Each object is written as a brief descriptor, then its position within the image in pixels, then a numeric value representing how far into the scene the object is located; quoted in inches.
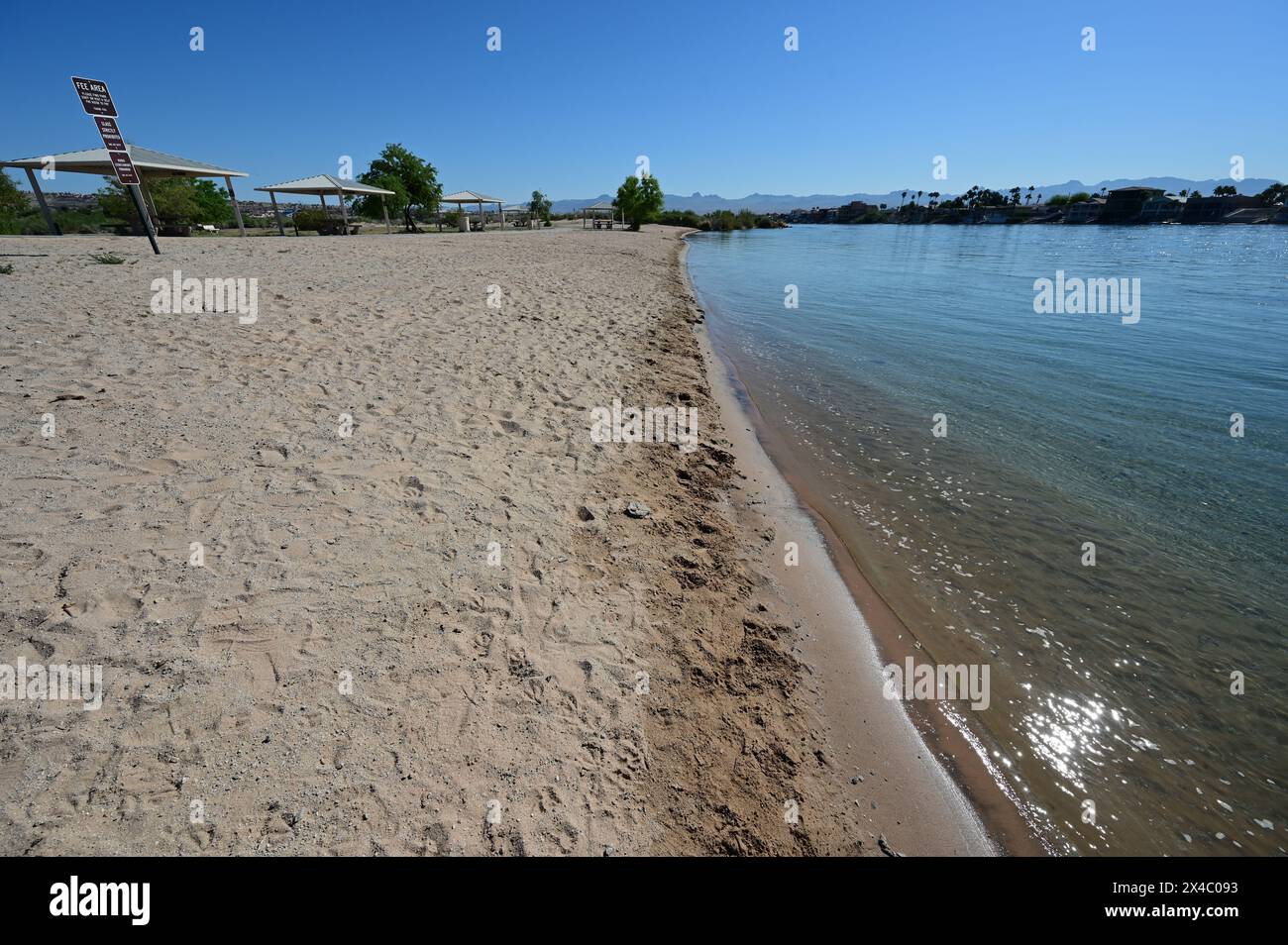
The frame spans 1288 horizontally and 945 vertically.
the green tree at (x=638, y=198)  2468.0
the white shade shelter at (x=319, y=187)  1043.3
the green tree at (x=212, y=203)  1480.2
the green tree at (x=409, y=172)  1738.4
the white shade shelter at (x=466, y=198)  1552.7
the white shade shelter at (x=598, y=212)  2586.1
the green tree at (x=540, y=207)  2655.0
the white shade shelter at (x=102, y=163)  735.7
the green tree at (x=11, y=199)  1066.1
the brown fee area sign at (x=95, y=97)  431.2
